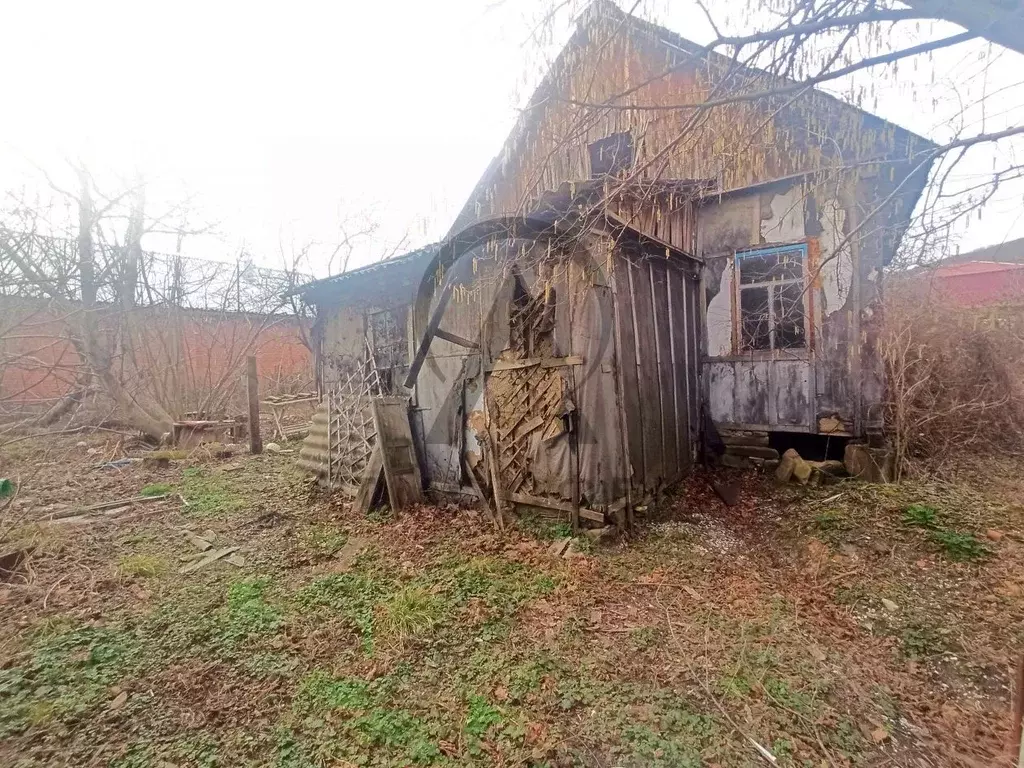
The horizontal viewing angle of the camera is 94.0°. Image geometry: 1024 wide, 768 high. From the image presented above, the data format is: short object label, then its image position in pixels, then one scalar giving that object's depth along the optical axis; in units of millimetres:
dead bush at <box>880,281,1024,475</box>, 6785
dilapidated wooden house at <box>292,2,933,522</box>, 3873
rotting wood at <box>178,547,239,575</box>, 5258
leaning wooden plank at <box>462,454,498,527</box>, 6445
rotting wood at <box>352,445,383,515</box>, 6930
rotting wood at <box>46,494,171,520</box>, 6797
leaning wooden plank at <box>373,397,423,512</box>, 7008
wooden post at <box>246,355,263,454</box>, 10750
